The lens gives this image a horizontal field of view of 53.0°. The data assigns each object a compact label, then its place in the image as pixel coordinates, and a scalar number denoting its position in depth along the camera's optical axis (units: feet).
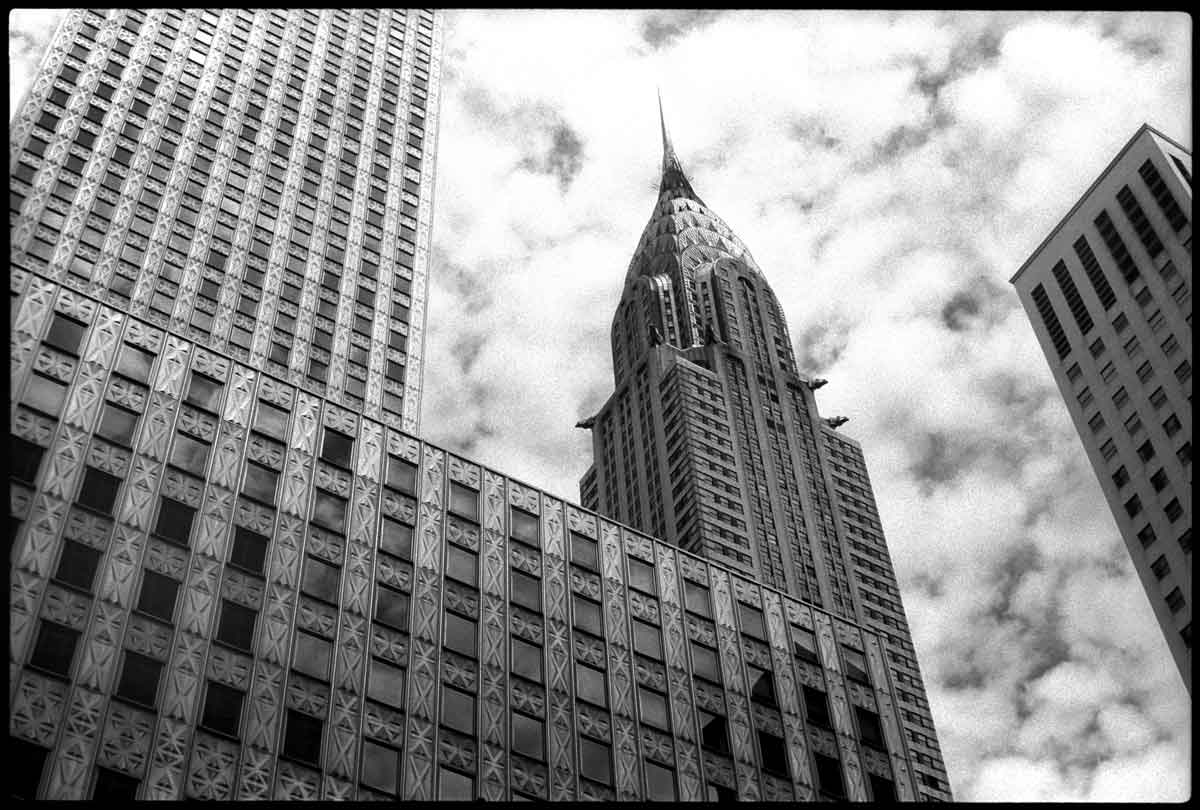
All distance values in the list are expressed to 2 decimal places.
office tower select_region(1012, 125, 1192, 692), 258.16
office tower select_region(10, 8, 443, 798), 135.74
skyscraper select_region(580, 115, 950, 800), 535.60
